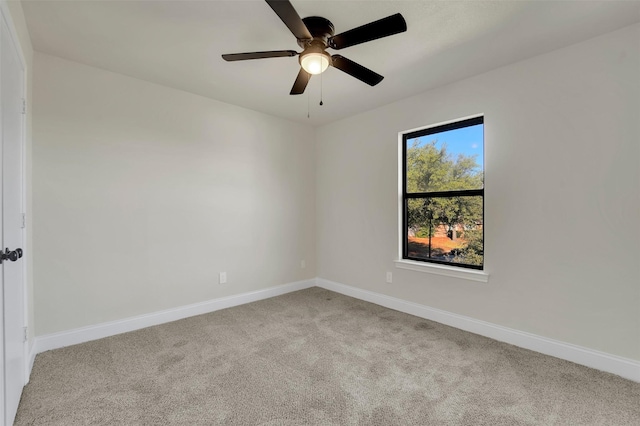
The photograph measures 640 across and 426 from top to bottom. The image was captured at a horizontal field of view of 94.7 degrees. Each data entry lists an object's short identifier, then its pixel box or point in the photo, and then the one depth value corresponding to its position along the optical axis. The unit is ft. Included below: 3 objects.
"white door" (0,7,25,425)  5.05
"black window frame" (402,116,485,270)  9.61
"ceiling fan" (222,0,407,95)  5.18
